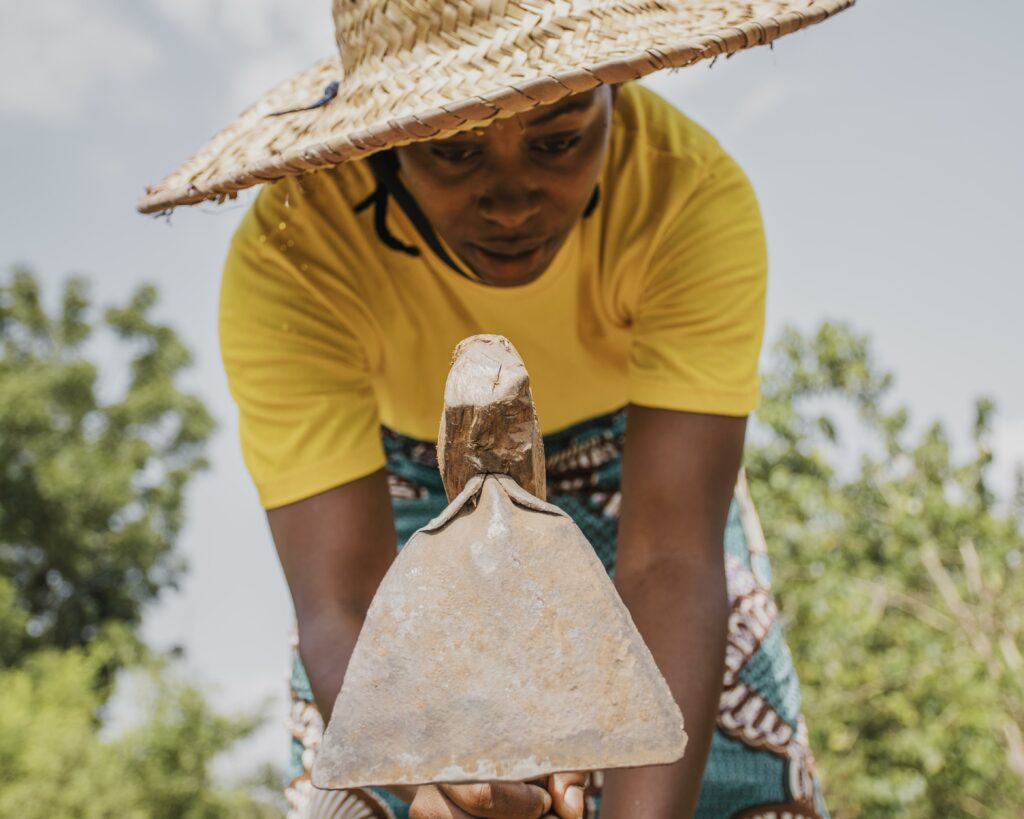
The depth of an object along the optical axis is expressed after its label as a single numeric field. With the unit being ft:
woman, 5.22
